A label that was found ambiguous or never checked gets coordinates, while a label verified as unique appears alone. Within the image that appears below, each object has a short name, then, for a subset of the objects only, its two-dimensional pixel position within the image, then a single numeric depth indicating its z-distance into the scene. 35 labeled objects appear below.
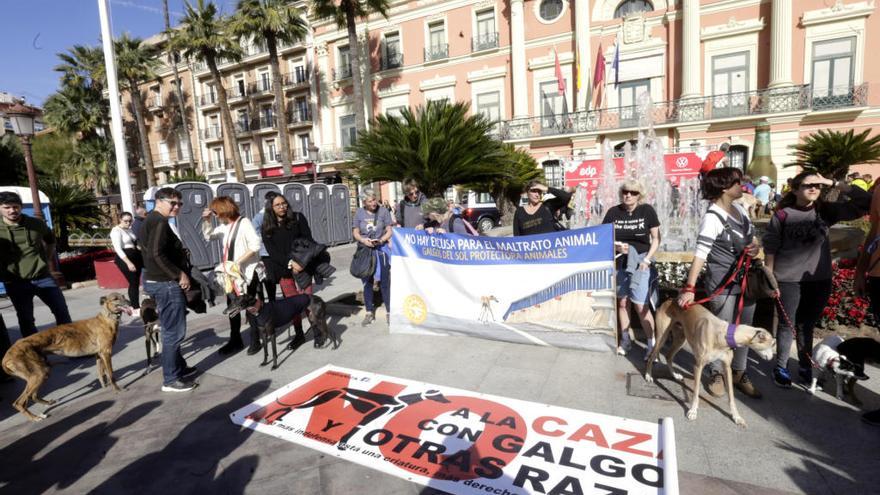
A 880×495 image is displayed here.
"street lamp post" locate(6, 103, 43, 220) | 8.49
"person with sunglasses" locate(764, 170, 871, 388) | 3.24
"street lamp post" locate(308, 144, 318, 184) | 16.05
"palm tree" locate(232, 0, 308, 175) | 23.03
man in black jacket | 3.82
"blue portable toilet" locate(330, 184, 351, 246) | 15.57
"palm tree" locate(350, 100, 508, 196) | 7.16
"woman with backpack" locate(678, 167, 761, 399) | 3.27
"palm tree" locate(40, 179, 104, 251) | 13.25
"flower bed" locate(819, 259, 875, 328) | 4.25
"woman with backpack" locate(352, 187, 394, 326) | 5.52
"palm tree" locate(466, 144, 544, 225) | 15.54
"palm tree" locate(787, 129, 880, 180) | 13.20
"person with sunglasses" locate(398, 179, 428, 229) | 5.61
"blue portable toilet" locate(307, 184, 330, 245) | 14.66
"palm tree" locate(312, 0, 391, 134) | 20.73
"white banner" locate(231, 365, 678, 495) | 2.53
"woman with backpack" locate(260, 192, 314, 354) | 4.92
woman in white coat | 4.54
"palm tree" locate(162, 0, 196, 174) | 33.29
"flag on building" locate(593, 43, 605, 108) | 20.75
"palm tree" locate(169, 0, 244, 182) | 23.84
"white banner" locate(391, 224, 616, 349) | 4.21
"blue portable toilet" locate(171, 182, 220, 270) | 10.63
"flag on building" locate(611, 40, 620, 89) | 20.39
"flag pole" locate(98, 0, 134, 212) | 9.38
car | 17.94
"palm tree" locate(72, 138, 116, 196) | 31.23
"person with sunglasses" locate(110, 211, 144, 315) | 6.74
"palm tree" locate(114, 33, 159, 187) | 27.28
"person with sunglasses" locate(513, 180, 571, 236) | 4.71
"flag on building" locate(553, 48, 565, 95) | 21.62
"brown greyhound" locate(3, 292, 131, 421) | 3.54
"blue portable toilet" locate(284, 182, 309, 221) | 13.82
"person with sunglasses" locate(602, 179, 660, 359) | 4.12
